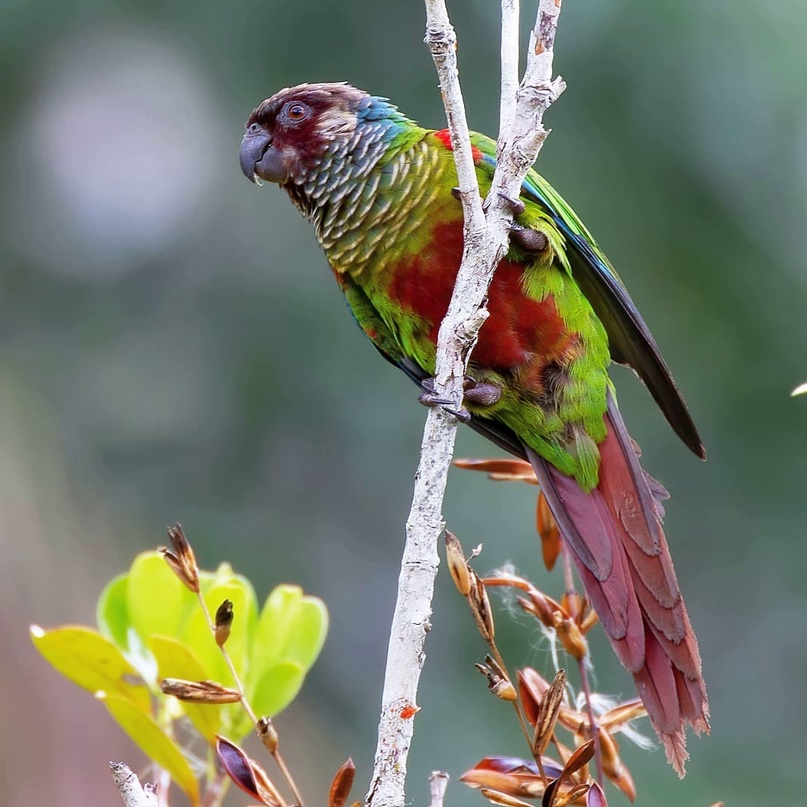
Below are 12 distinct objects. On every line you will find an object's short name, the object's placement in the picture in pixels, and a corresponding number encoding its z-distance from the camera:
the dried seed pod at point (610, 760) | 4.97
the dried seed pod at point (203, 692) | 4.57
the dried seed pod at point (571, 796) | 4.26
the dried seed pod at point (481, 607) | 4.52
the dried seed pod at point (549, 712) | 4.41
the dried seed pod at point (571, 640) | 4.97
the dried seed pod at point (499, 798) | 4.44
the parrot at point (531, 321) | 5.06
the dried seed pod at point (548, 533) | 4.99
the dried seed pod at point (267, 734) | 4.50
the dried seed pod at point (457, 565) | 4.64
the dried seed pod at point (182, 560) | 4.61
